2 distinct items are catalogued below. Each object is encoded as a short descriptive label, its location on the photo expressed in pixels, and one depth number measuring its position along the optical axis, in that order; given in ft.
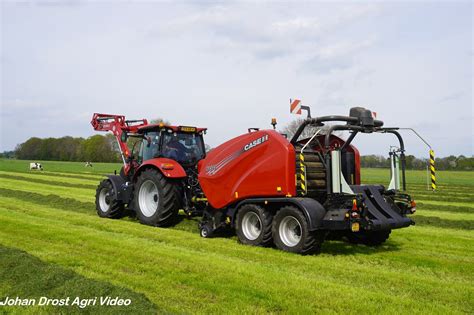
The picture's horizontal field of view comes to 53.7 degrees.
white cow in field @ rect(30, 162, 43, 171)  150.71
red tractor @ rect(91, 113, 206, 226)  35.04
